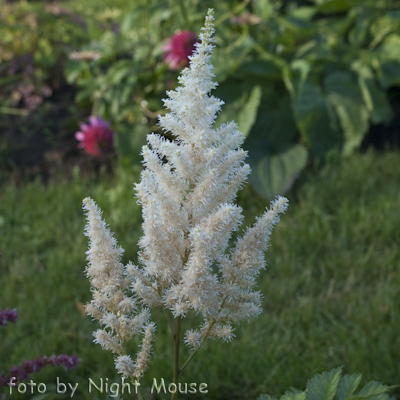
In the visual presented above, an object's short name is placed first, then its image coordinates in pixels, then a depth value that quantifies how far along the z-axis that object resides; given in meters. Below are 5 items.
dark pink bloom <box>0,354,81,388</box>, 1.21
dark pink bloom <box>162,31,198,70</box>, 2.24
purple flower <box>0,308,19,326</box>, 1.19
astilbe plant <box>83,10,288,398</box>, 1.08
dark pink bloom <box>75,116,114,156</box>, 2.41
